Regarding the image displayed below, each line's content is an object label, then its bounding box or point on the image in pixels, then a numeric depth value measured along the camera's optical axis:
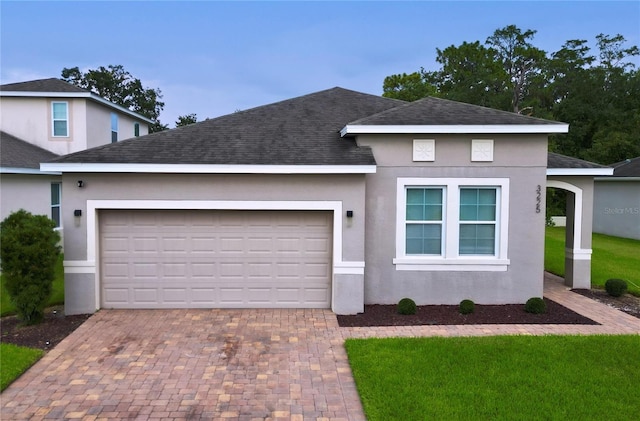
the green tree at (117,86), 42.19
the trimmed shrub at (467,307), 8.86
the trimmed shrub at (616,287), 10.54
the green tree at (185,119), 45.87
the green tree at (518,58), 43.75
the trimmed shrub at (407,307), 8.76
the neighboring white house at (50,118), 17.03
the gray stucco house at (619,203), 22.20
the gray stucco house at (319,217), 8.88
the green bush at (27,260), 7.80
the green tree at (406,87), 35.38
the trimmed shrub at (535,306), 8.91
